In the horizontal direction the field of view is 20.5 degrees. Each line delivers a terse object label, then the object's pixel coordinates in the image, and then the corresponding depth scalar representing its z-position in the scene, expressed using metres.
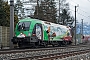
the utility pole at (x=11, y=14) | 29.95
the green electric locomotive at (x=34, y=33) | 27.25
